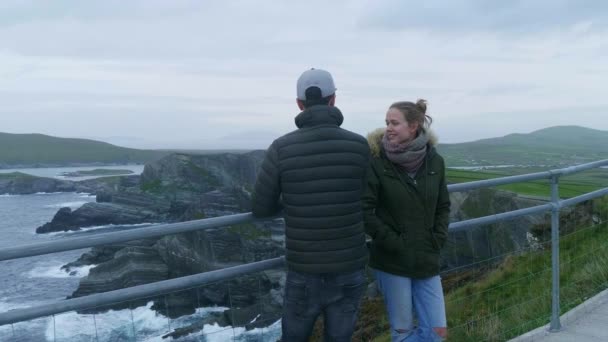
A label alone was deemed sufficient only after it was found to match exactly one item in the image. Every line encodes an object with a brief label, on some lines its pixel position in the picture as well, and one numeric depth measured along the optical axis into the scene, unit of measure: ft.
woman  10.09
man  9.00
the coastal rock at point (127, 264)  59.64
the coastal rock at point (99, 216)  237.04
